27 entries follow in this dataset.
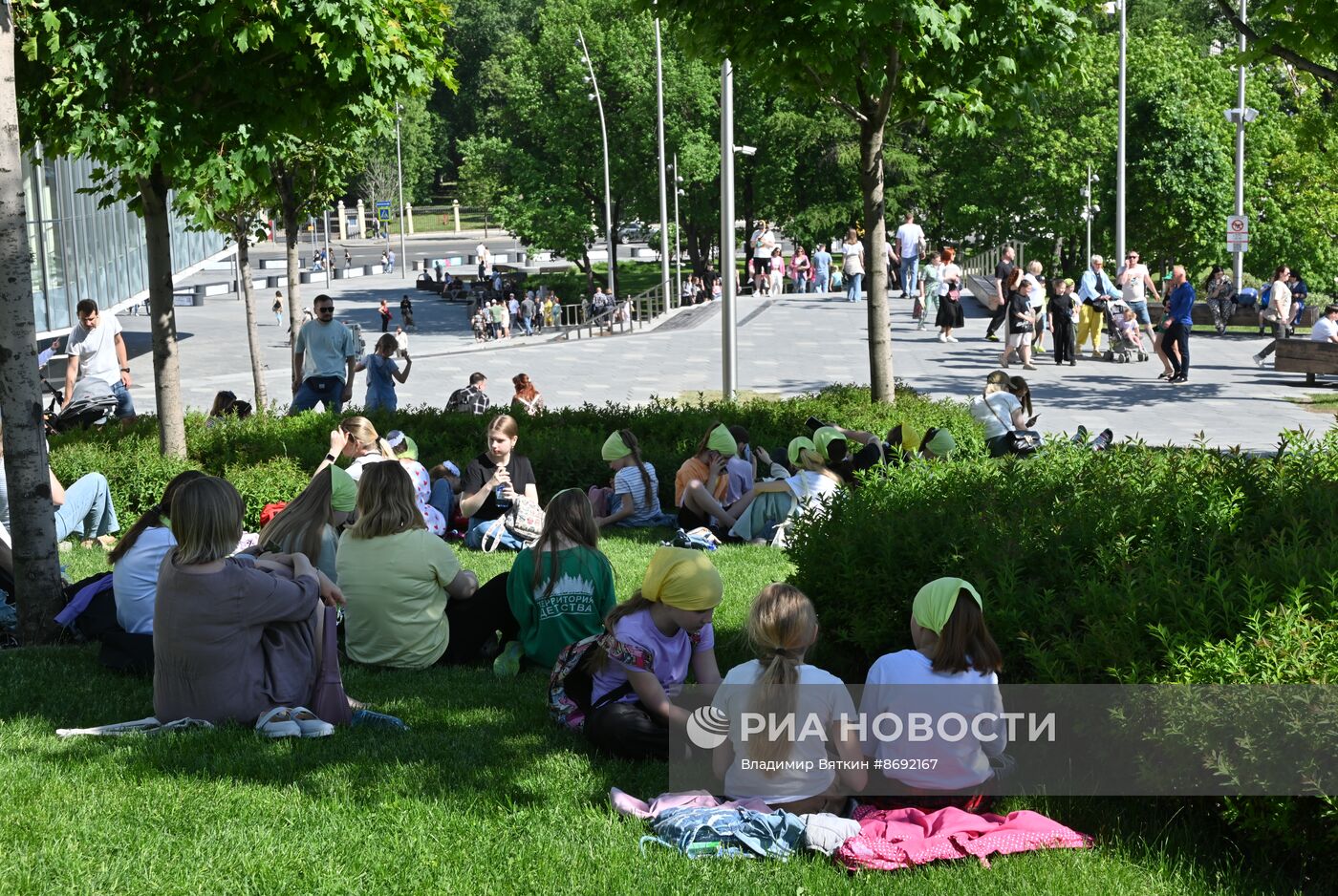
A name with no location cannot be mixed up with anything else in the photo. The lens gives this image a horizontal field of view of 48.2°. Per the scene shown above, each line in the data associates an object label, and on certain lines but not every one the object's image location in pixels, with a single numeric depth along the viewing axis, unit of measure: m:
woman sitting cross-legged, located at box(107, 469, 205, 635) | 7.37
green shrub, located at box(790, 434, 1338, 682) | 5.74
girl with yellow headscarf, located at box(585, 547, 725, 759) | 5.95
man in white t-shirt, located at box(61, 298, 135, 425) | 15.12
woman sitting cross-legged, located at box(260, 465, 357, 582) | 7.51
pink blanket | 4.96
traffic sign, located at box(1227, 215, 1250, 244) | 35.65
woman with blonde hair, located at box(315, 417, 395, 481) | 10.94
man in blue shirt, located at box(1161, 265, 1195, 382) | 22.41
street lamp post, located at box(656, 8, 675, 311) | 45.26
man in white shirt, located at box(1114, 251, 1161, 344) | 26.00
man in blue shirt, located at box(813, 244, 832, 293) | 40.31
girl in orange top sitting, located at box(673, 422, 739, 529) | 11.64
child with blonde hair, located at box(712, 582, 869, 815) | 5.34
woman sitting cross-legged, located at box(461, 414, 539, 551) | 11.41
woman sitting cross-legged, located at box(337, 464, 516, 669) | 7.40
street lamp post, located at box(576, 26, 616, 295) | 52.00
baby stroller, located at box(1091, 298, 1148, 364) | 25.00
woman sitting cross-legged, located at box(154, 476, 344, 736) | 6.17
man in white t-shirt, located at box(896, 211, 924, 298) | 32.94
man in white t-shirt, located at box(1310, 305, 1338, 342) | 23.59
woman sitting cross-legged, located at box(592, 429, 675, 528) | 11.98
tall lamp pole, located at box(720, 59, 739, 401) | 18.45
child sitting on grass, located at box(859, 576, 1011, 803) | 5.48
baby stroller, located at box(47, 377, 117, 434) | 14.91
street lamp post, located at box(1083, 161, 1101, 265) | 42.53
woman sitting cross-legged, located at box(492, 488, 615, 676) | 7.24
